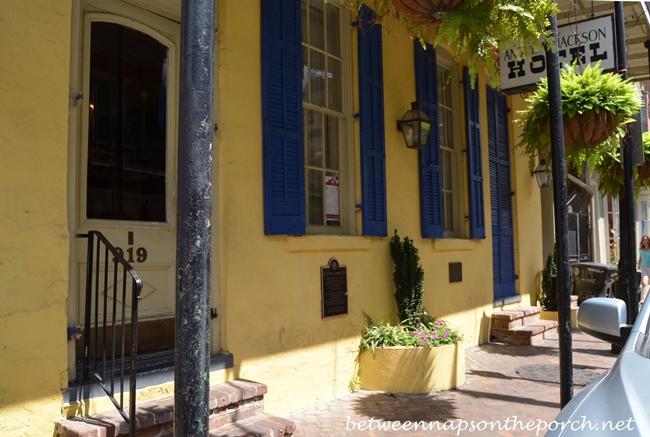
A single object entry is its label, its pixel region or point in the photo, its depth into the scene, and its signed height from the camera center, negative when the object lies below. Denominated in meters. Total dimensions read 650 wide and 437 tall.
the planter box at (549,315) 9.35 -1.18
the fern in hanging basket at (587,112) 4.41 +1.13
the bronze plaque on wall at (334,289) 5.26 -0.37
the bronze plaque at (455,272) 7.26 -0.31
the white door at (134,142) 3.95 +0.89
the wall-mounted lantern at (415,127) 6.27 +1.46
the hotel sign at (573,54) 5.56 +2.08
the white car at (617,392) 1.55 -0.48
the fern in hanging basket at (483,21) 3.26 +1.42
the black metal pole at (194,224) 1.76 +0.10
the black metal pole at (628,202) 5.47 +0.47
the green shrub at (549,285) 9.53 -0.67
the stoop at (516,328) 8.01 -1.22
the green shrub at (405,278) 6.05 -0.31
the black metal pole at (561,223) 3.52 +0.17
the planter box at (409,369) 5.41 -1.21
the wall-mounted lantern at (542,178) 9.54 +1.28
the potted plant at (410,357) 5.41 -1.09
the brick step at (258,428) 3.54 -1.20
